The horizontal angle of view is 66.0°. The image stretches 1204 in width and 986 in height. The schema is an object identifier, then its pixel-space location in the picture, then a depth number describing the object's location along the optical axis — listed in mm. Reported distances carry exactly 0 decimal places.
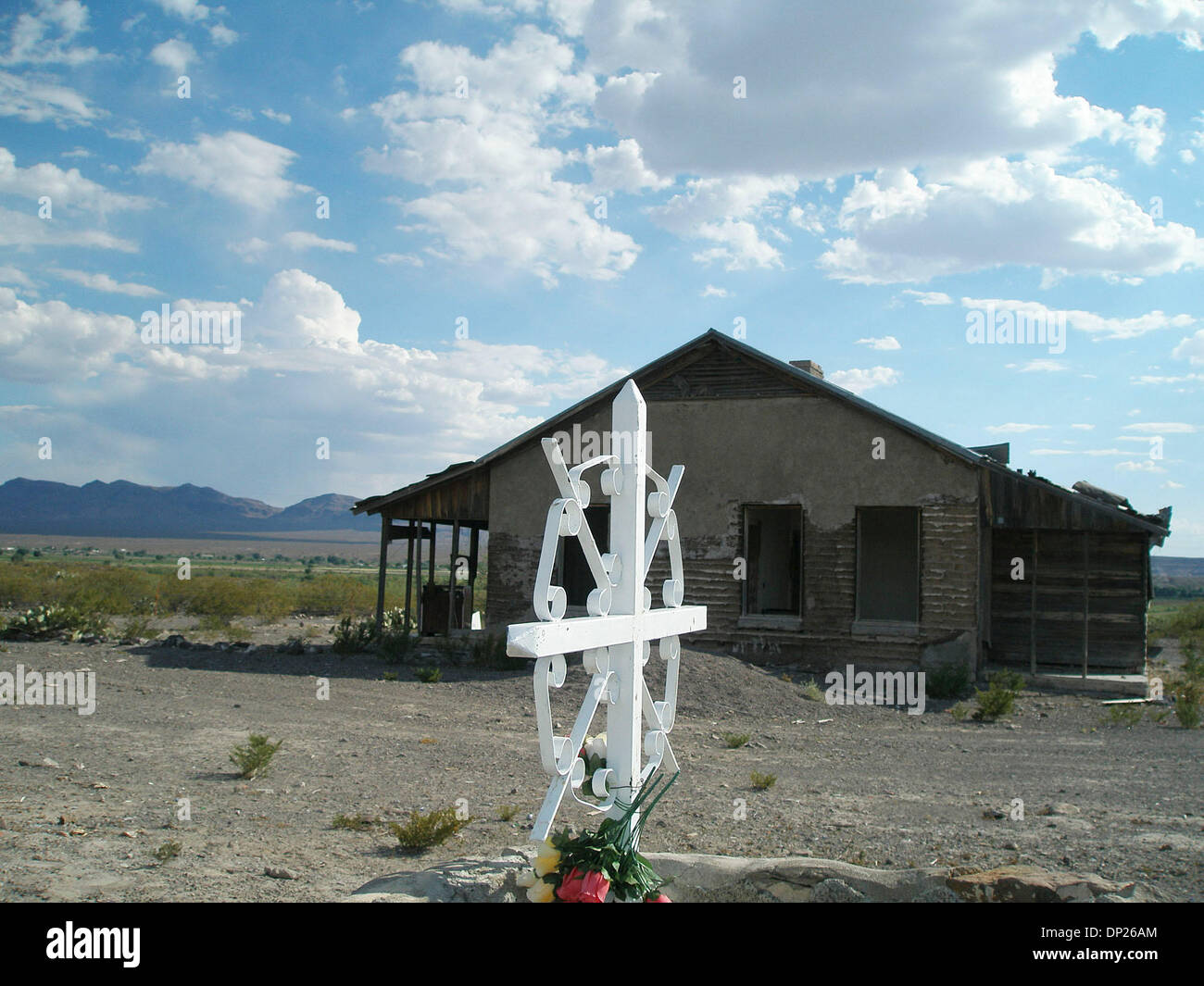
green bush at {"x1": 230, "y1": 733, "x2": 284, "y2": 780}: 7164
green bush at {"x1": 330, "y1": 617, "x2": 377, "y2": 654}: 16891
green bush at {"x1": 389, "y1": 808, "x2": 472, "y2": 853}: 5355
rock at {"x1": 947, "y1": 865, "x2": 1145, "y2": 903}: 3613
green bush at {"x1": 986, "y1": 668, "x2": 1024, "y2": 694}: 13391
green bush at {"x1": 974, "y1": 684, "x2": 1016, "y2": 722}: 11477
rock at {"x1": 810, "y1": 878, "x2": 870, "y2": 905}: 3695
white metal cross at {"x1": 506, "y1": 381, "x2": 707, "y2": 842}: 3080
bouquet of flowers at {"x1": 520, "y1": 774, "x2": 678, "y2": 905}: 3236
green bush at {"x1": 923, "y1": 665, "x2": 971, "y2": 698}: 13117
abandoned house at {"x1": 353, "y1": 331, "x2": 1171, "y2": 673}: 14289
